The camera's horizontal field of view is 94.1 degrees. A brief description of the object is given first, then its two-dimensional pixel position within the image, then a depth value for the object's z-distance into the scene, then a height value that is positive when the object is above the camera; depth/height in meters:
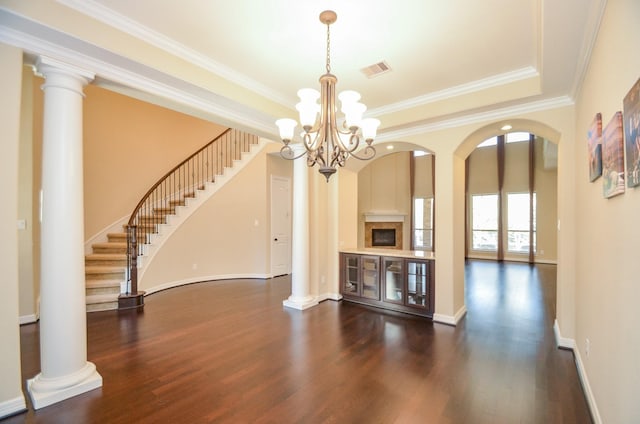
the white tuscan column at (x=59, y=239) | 2.28 -0.21
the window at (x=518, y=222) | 9.54 -0.38
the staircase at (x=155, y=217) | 4.81 -0.10
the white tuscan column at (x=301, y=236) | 4.82 -0.41
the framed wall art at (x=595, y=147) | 2.04 +0.46
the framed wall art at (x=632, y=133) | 1.29 +0.35
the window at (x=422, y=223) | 10.67 -0.45
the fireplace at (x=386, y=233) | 11.01 -0.85
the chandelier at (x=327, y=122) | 2.43 +0.77
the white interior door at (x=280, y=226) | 7.21 -0.35
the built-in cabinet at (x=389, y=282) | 4.32 -1.12
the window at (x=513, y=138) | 9.56 +2.35
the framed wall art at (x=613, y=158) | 1.55 +0.30
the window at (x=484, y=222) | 10.09 -0.39
